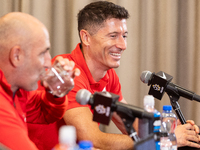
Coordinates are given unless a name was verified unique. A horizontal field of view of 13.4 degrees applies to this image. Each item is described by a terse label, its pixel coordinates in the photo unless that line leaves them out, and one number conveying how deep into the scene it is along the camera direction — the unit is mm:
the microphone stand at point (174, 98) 2505
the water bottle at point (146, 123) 2245
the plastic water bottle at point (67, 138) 1915
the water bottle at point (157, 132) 2333
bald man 2301
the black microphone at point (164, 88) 2494
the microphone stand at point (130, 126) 2238
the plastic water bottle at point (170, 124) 2524
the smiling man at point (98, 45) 2679
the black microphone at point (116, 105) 2222
